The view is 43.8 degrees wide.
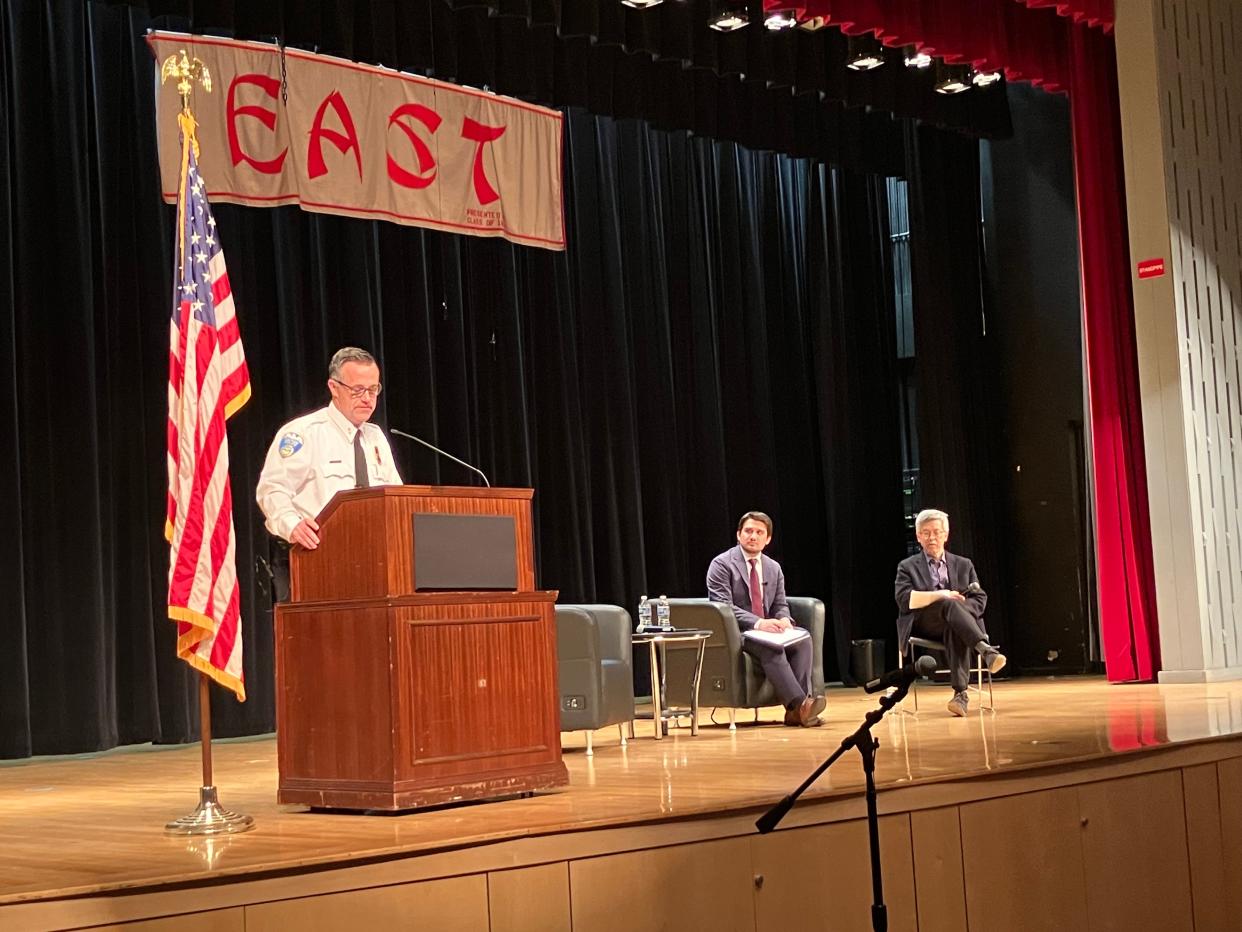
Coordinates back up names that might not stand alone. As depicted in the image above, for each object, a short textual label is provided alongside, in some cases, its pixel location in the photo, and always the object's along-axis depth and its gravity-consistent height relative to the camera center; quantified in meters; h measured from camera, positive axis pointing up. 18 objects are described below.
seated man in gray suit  7.39 -0.17
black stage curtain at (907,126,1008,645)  11.09 +1.45
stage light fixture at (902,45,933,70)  9.12 +2.98
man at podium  4.36 +0.41
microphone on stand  3.00 -0.22
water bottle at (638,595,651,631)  7.32 -0.18
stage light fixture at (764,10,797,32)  8.17 +2.93
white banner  7.93 +2.46
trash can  10.35 -0.65
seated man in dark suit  7.39 -0.20
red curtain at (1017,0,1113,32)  8.88 +3.13
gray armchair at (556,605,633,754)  6.43 -0.41
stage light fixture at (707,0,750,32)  8.19 +2.95
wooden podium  4.07 -0.18
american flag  4.18 +0.36
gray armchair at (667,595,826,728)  7.45 -0.45
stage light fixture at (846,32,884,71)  9.21 +3.05
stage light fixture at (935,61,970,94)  9.70 +3.01
